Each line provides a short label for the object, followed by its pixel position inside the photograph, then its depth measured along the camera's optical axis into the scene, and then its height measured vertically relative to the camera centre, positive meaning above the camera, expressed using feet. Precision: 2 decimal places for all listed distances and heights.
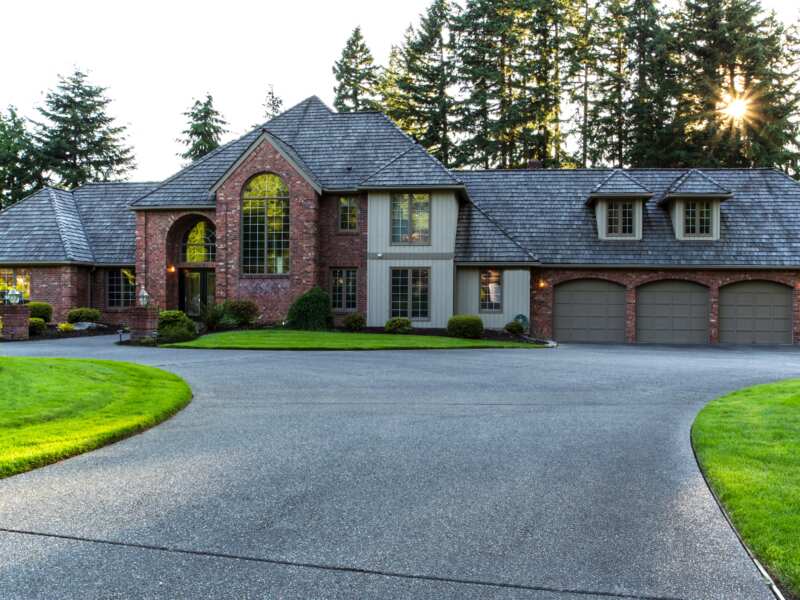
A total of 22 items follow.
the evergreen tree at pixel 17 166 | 143.13 +33.04
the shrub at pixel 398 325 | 70.18 -2.77
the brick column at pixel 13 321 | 62.69 -2.25
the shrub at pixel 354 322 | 71.56 -2.47
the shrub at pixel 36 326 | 67.00 -2.97
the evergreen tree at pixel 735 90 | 116.57 +43.32
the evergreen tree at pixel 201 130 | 148.05 +43.33
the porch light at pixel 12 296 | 64.08 +0.45
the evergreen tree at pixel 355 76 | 160.25 +62.70
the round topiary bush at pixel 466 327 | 67.36 -2.83
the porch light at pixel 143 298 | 65.41 +0.31
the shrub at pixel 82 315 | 78.64 -1.96
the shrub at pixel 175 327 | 60.69 -2.84
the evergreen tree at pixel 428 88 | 134.00 +50.16
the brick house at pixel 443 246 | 72.59 +7.19
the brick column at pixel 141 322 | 61.82 -2.25
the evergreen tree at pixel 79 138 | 147.23 +41.69
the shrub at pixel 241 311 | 72.13 -1.21
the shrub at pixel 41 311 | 76.48 -1.41
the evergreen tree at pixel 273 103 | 183.83 +62.30
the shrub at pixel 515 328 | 70.33 -3.06
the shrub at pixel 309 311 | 69.77 -1.13
